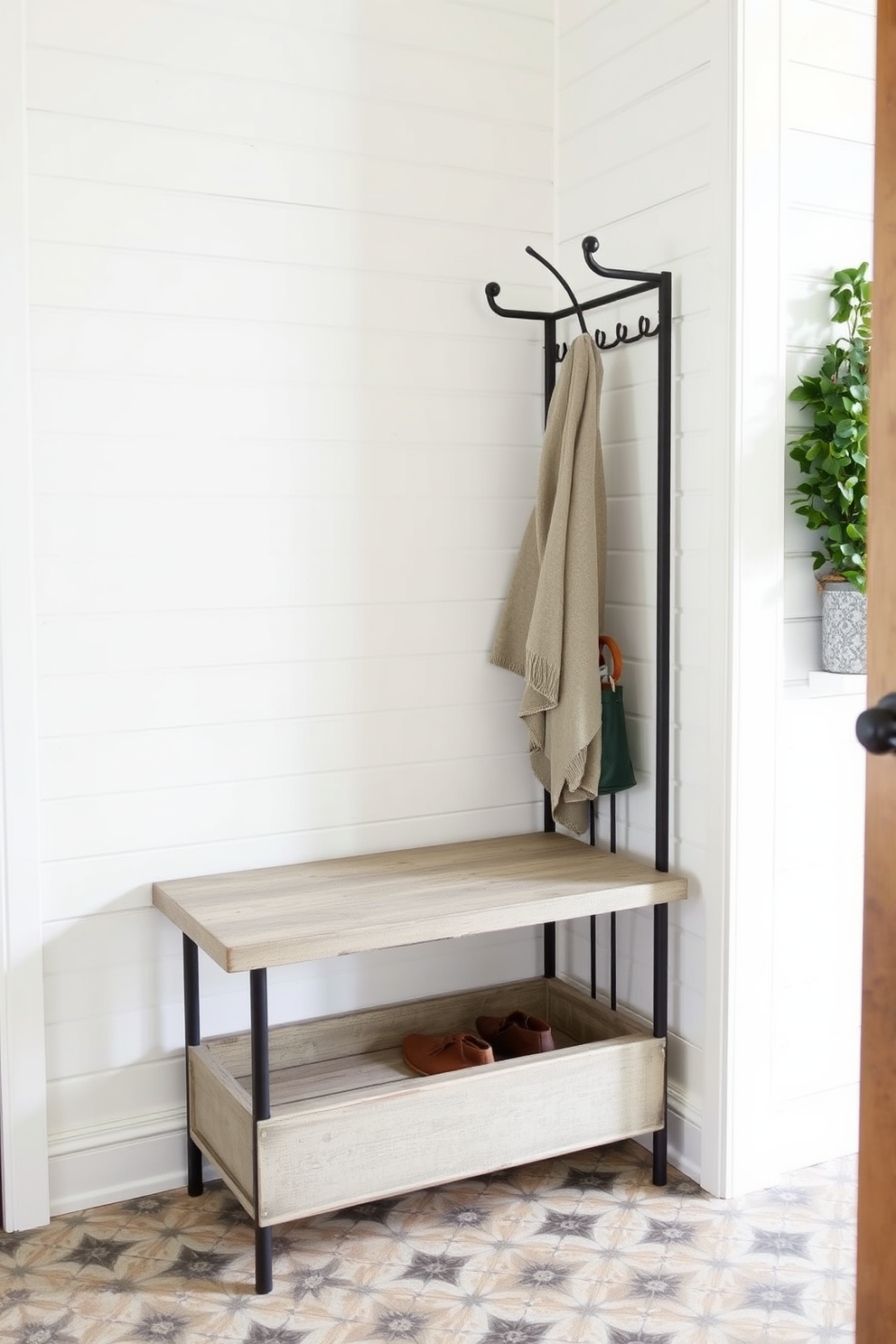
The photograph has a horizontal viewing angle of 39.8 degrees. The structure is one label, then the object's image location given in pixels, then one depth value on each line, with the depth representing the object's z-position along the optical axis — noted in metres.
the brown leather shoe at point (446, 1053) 2.30
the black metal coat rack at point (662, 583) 2.26
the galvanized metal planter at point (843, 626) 2.20
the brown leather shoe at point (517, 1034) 2.39
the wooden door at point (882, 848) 1.30
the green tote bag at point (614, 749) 2.41
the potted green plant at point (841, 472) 2.19
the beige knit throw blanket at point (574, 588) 2.38
